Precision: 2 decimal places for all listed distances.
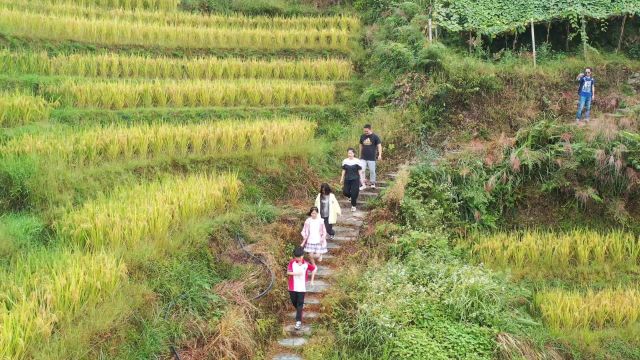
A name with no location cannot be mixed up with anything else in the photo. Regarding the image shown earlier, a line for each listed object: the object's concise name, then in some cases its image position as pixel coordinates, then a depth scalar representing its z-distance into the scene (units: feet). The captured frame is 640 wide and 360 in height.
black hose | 24.64
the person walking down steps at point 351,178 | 31.07
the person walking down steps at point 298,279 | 23.57
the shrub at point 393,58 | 46.29
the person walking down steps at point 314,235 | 26.71
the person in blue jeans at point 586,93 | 39.73
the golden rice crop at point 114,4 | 52.60
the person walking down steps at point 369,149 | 33.71
